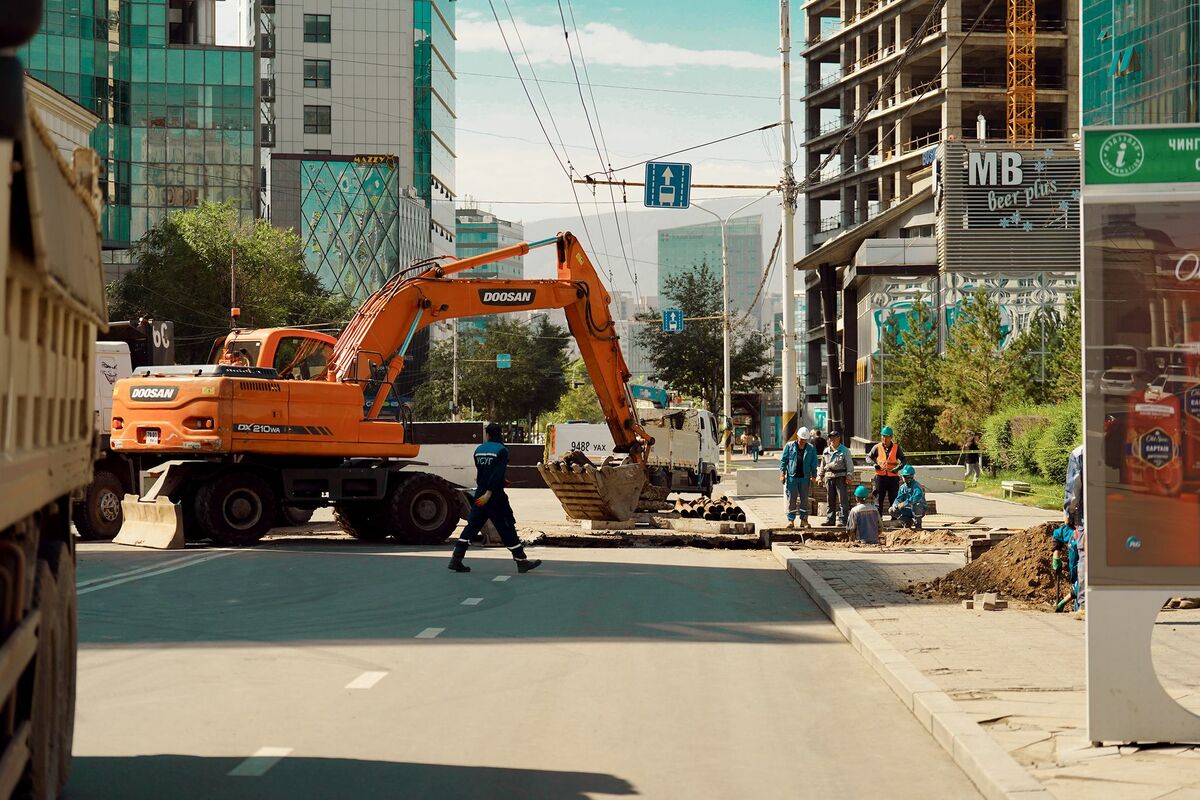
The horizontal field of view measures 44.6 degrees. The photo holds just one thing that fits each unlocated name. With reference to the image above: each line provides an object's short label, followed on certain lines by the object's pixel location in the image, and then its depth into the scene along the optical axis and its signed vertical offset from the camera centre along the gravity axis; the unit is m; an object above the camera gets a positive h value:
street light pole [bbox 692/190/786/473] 55.22 +3.53
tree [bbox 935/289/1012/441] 43.91 +1.56
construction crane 86.25 +21.60
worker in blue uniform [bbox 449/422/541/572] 16.94 -0.88
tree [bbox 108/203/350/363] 60.78 +6.15
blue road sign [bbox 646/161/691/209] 33.53 +5.61
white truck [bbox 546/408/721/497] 40.28 -0.51
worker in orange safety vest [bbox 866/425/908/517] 26.05 -0.77
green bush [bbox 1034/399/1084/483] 34.16 -0.35
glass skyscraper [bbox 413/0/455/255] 138.88 +31.00
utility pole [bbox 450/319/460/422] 84.56 +2.68
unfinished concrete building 61.47 +18.73
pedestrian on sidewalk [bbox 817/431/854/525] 24.75 -0.78
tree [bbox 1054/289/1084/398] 40.31 +1.79
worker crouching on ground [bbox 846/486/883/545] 21.02 -1.38
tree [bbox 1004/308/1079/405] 43.91 +2.08
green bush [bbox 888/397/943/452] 50.28 +0.03
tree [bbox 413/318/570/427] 94.00 +3.12
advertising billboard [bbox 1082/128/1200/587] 7.15 +0.35
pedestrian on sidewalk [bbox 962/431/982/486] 43.40 -0.99
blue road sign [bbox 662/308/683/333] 63.06 +4.59
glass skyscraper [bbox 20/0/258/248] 100.06 +21.15
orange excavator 21.11 +0.05
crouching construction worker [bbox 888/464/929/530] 23.44 -1.24
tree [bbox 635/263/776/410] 71.50 +3.82
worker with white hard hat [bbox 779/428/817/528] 24.92 -0.81
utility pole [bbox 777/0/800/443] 32.38 +3.97
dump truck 4.55 -0.03
